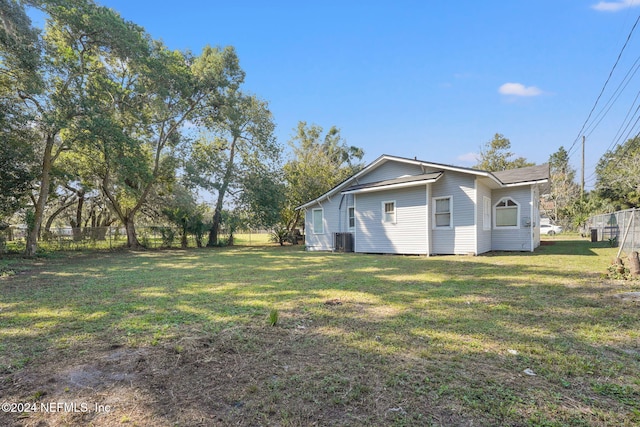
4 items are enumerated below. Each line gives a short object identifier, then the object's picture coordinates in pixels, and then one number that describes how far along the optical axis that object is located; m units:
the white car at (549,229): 27.05
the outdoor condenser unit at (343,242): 14.15
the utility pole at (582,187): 27.93
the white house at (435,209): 11.32
